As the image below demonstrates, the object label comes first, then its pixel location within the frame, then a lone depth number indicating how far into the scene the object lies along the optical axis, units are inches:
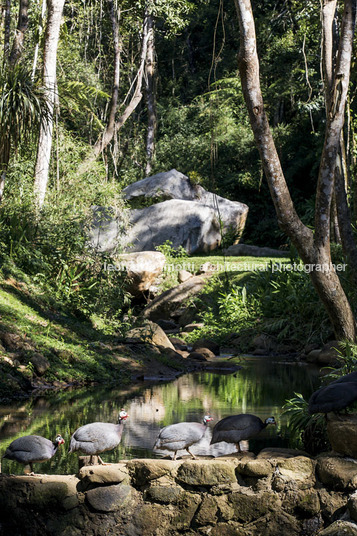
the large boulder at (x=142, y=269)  618.8
